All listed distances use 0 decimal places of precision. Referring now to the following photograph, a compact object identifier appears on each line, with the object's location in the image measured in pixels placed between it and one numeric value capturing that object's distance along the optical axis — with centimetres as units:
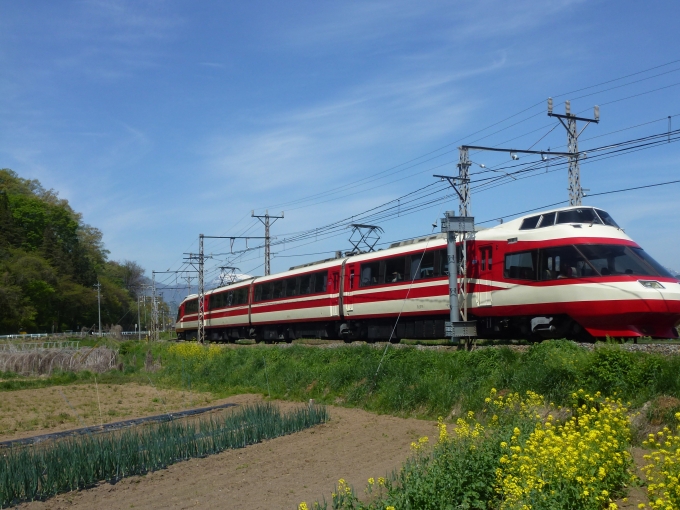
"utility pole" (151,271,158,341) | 5928
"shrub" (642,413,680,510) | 533
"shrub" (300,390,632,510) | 622
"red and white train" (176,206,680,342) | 1405
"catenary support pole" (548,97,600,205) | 2555
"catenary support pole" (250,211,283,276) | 4048
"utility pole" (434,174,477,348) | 1672
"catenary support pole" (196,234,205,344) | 3825
